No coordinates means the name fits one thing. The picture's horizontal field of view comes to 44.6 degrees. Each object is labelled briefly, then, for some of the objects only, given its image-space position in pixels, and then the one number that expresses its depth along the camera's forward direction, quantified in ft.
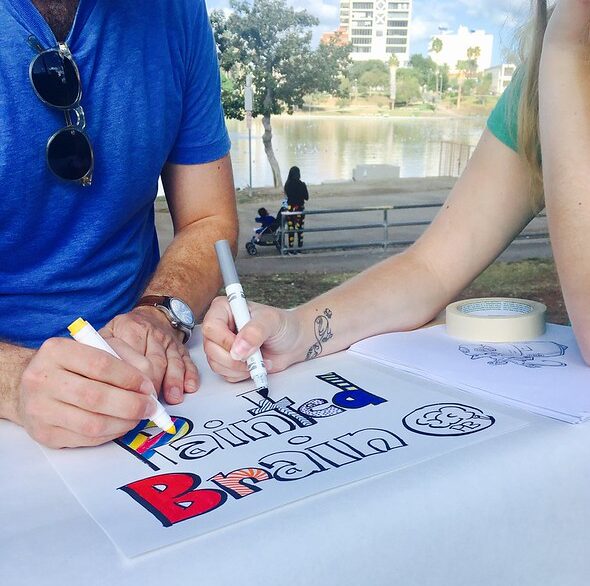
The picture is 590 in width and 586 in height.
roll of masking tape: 3.54
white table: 1.76
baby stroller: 21.12
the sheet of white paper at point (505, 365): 2.73
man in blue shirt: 3.71
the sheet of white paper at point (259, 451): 1.98
